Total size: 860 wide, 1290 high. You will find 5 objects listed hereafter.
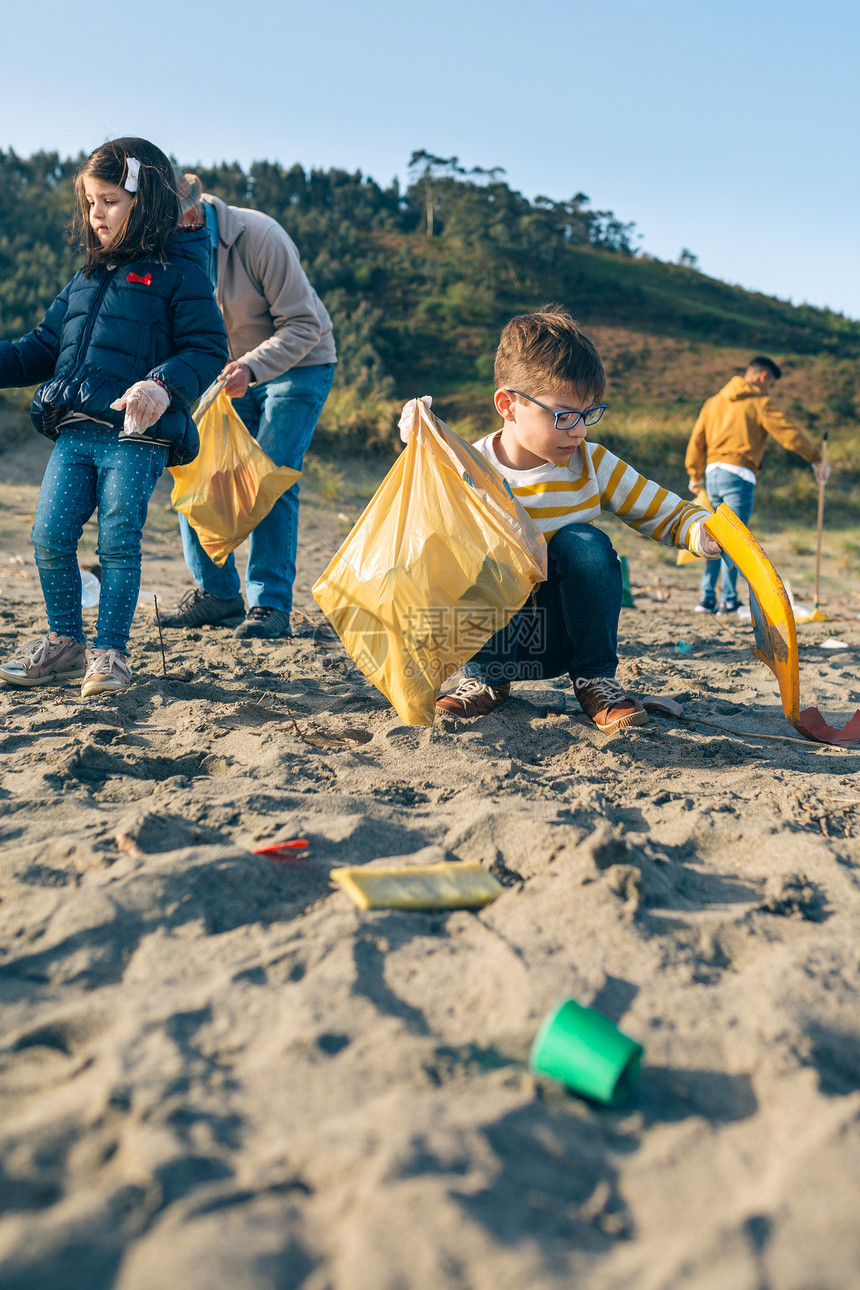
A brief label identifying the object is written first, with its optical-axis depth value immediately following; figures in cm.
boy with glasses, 219
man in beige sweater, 306
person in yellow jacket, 505
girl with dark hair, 234
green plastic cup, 93
